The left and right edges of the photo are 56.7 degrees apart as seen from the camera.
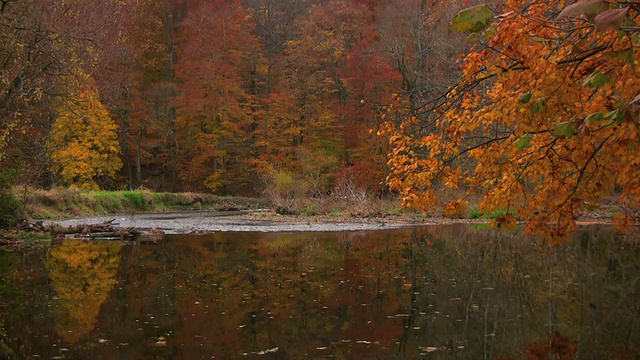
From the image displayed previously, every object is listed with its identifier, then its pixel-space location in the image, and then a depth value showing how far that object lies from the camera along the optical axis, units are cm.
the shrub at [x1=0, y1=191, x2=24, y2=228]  1596
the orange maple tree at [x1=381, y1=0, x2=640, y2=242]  505
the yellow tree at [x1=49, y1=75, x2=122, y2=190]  3694
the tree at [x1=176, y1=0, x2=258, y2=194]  4159
